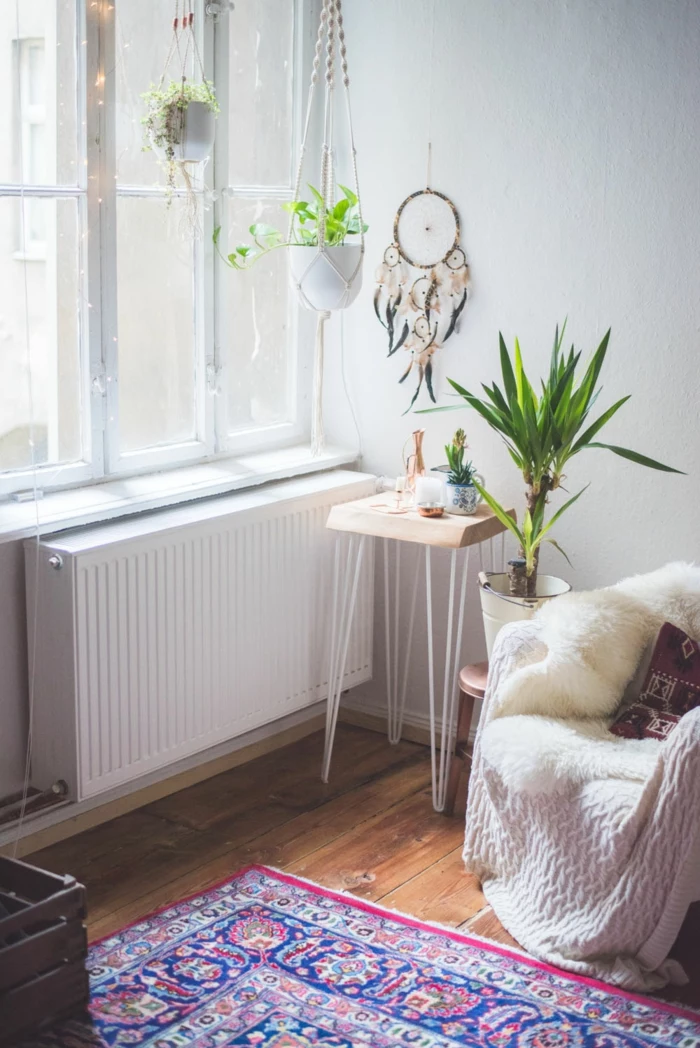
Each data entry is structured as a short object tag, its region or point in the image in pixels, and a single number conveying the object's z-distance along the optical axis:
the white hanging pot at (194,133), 3.04
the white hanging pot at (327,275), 3.25
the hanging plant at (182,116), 3.03
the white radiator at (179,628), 2.90
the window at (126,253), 2.91
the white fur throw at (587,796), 2.47
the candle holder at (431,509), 3.29
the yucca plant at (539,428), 3.04
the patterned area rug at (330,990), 2.36
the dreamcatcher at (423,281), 3.56
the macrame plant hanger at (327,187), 3.24
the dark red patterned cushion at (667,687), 2.87
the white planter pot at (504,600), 3.09
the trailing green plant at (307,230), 3.33
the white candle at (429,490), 3.30
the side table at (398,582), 3.23
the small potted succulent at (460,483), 3.33
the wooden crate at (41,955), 2.24
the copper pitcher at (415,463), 3.48
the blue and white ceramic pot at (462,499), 3.32
